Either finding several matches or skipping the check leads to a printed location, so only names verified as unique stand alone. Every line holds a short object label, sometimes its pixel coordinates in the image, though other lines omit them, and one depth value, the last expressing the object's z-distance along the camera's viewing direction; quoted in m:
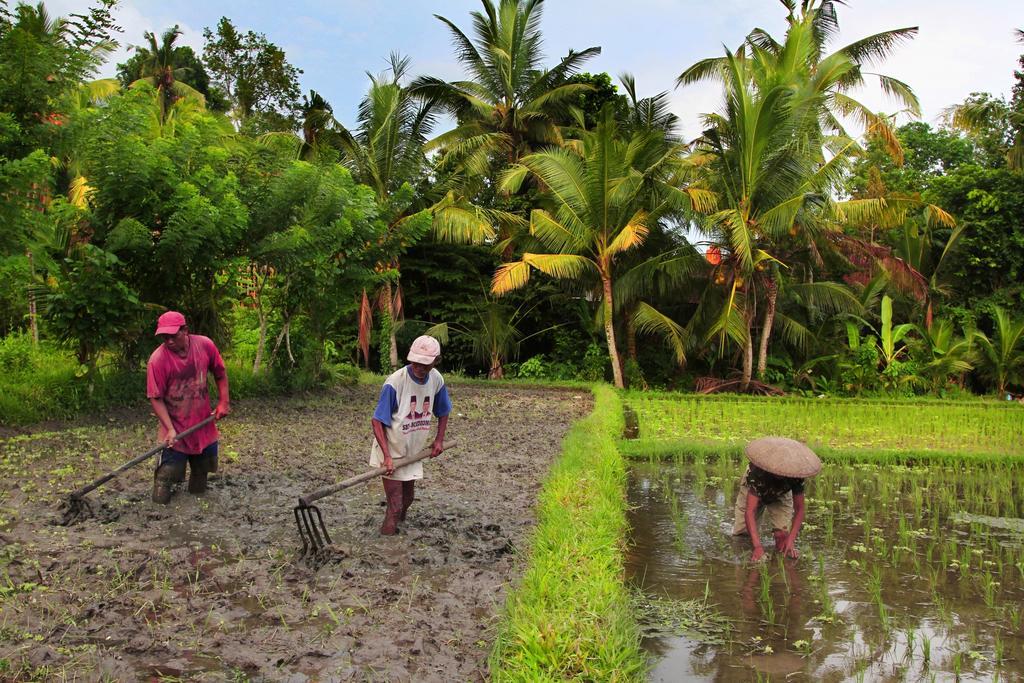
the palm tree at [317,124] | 16.59
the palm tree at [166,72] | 21.92
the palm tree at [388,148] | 16.31
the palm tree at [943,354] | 15.30
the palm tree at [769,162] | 13.77
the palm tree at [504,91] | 16.84
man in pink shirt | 5.39
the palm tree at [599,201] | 14.56
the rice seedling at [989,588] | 4.26
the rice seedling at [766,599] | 4.06
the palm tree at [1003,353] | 15.60
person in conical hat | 4.61
